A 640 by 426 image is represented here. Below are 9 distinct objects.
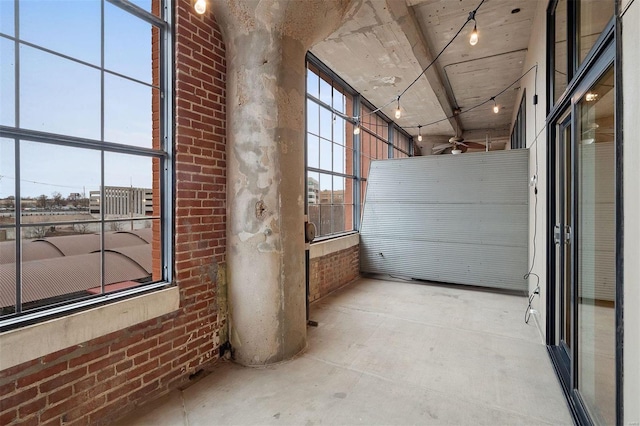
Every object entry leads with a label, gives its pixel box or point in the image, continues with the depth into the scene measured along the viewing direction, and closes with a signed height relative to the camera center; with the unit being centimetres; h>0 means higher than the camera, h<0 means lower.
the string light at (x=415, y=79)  194 +202
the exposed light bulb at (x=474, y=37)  285 +162
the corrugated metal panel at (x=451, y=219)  447 -14
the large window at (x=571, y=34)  174 +122
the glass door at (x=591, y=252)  172 -27
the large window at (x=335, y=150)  456 +106
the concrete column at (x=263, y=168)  250 +36
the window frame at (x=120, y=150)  166 +41
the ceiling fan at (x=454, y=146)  856 +193
